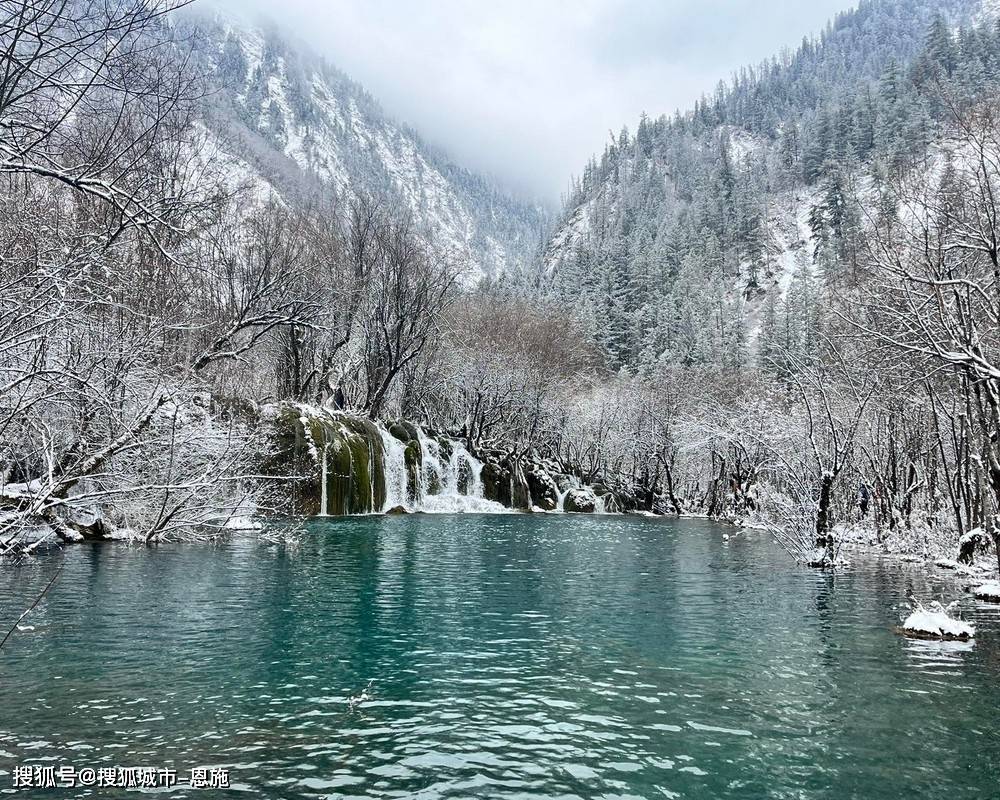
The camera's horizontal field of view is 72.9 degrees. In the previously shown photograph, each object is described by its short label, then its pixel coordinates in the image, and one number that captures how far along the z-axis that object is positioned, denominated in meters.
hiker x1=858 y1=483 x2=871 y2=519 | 33.31
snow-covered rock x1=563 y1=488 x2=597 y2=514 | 55.81
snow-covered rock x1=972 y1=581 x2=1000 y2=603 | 15.48
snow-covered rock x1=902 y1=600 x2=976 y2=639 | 12.10
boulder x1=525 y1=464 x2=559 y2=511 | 53.84
